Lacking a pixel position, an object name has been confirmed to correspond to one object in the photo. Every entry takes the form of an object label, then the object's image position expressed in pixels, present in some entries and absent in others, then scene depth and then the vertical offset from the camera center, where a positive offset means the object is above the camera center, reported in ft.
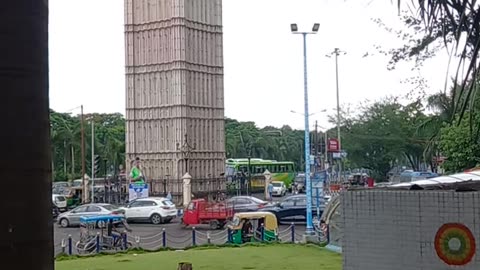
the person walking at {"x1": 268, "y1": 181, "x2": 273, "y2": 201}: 164.35 -8.61
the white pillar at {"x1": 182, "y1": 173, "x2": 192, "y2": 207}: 146.82 -6.78
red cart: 95.81 -7.96
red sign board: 133.39 +1.05
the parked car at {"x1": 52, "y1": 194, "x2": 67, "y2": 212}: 129.34 -8.43
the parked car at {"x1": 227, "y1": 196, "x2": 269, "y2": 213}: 102.89 -7.36
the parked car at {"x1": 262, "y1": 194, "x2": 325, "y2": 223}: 98.78 -7.78
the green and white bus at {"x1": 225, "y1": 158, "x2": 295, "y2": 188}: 184.75 -4.55
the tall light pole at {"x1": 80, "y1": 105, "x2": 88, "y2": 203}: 149.59 -6.45
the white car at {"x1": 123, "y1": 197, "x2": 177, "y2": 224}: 105.70 -8.22
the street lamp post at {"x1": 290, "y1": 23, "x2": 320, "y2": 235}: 73.44 +2.46
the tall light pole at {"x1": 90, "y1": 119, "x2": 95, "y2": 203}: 148.05 -5.63
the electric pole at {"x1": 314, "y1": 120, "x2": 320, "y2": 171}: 154.55 +2.26
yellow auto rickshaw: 71.46 -7.35
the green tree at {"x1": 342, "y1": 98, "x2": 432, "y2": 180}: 159.02 +2.41
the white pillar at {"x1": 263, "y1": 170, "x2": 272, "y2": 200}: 165.85 -6.23
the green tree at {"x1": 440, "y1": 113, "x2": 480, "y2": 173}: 69.05 -0.20
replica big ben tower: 155.02 +14.30
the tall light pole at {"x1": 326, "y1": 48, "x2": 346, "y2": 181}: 147.03 +5.73
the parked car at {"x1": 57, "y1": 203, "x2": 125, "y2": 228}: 100.69 -7.95
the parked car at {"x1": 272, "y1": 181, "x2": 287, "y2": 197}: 178.39 -9.11
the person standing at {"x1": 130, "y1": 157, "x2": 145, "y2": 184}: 146.62 -4.06
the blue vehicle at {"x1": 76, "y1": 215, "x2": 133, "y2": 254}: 66.59 -7.48
